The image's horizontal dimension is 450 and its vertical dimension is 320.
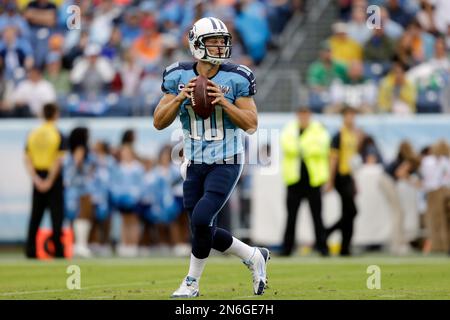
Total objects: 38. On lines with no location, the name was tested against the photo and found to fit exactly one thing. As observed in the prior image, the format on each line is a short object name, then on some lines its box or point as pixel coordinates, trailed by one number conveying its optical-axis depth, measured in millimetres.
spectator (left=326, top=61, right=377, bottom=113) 18609
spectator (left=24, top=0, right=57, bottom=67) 21434
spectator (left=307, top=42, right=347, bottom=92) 19391
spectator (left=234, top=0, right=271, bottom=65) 21359
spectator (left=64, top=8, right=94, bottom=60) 20984
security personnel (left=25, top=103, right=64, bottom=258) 15711
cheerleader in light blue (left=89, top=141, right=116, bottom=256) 18062
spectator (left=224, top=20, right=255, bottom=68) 20297
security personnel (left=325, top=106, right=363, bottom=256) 16094
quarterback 9242
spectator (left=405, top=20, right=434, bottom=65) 19766
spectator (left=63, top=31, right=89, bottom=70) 20812
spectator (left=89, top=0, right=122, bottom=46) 21781
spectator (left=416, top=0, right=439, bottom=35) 20688
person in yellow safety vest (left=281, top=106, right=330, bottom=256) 15852
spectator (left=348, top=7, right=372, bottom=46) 20453
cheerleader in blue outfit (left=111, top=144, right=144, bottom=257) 18062
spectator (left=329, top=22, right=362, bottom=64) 20141
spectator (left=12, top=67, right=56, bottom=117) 19406
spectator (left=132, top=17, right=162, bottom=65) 21047
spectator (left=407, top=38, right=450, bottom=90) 18562
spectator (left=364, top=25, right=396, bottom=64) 20016
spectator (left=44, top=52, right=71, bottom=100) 20078
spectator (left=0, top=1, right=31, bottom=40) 21672
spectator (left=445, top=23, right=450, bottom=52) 19589
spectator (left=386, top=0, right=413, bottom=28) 21141
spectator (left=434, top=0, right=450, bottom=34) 20609
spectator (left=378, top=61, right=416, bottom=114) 18516
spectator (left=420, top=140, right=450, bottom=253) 17281
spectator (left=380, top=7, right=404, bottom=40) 20359
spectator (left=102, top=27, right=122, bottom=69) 20972
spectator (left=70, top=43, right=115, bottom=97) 19734
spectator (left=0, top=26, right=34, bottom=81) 20906
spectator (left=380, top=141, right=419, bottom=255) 17422
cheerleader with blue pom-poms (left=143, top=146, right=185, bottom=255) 18094
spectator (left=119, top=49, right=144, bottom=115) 20133
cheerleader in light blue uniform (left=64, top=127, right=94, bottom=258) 17375
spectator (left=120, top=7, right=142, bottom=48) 21953
